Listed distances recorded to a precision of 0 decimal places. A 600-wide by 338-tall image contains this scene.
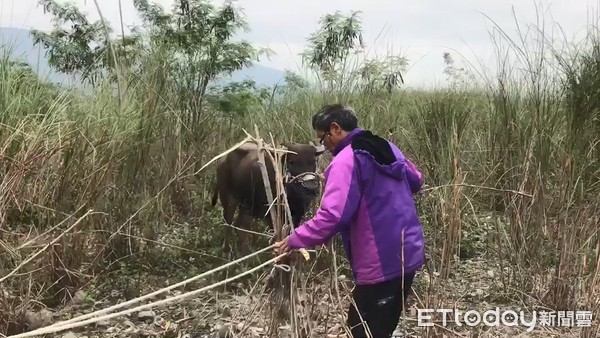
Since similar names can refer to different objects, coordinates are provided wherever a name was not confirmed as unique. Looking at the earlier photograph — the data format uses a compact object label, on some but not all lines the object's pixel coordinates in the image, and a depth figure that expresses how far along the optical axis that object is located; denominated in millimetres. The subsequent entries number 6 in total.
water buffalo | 5289
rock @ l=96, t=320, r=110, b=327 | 4145
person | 2801
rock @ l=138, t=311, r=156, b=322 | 4254
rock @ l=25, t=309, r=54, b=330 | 3711
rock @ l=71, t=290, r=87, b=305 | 4301
